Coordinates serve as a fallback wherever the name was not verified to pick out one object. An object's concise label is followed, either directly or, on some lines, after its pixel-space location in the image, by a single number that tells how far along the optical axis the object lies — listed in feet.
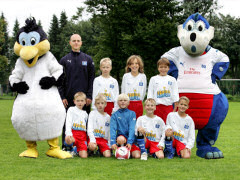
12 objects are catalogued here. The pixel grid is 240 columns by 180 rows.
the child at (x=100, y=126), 20.15
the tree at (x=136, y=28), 72.43
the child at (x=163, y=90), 20.61
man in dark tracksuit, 21.90
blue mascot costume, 19.86
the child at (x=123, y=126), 19.80
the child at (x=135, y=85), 21.44
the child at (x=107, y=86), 21.33
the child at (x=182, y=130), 19.85
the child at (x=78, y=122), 20.20
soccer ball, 19.25
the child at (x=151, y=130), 19.75
